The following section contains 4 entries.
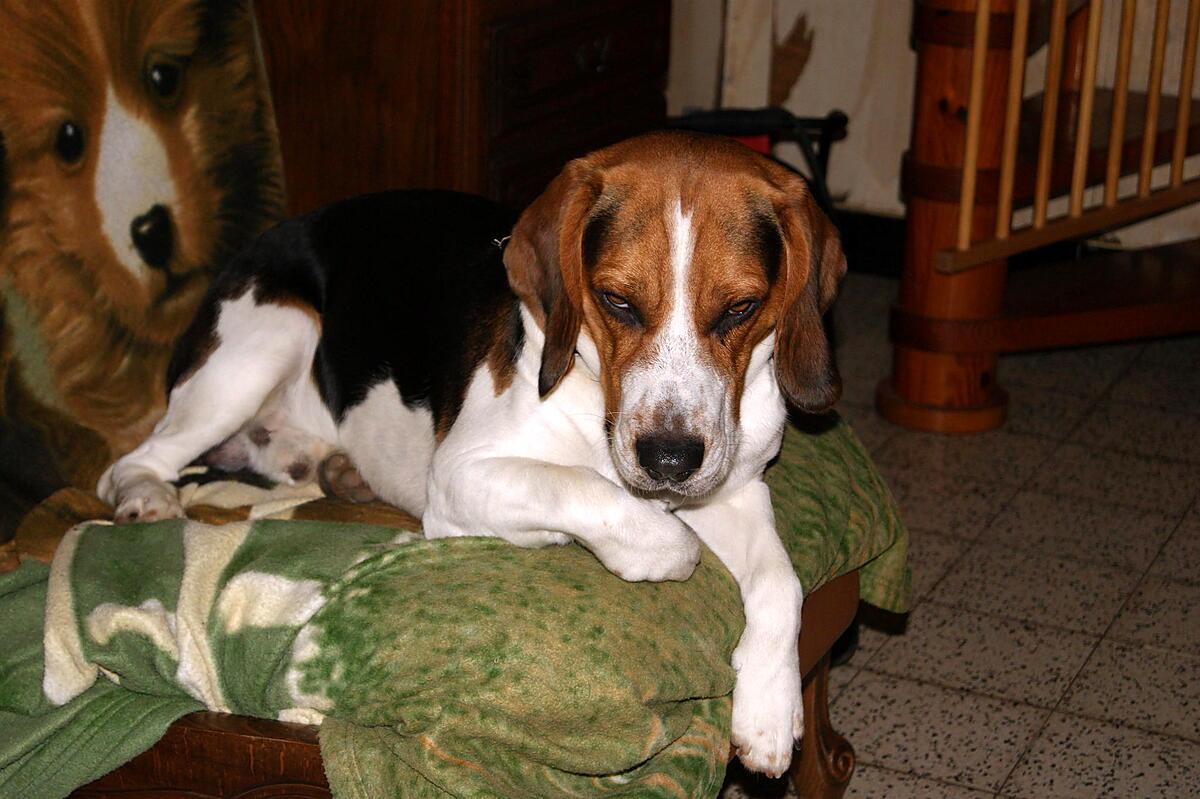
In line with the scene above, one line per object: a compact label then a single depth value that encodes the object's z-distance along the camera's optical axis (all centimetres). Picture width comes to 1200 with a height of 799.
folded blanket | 202
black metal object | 427
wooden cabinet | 397
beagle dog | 221
